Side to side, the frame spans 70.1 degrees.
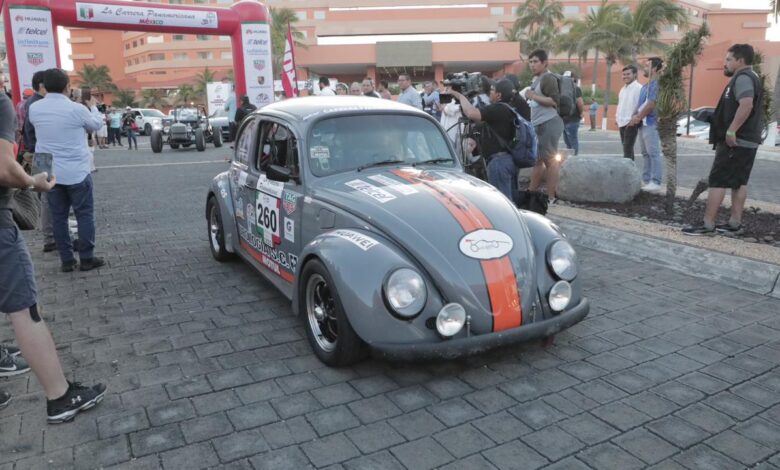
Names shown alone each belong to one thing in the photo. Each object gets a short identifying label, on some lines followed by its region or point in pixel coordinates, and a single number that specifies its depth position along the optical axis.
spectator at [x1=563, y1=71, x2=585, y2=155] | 9.66
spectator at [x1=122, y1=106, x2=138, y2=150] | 20.83
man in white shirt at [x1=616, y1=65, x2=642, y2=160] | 8.74
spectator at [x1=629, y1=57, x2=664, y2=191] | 8.03
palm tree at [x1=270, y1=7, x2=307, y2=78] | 52.15
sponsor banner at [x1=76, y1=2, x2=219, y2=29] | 13.88
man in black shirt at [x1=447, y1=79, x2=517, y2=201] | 5.83
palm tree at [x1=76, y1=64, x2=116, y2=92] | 64.50
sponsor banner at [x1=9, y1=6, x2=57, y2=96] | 12.69
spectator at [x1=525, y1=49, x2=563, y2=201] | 7.21
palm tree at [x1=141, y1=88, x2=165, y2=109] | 63.00
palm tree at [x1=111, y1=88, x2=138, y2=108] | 62.09
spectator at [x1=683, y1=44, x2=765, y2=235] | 5.30
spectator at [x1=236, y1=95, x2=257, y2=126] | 12.56
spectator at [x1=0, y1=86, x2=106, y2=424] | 2.77
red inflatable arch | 12.80
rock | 7.45
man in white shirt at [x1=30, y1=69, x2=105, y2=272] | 5.17
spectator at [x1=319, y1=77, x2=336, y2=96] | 14.15
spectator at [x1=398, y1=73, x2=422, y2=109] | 10.73
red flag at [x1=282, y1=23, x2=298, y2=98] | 14.48
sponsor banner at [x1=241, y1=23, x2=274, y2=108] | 16.30
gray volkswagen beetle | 3.09
